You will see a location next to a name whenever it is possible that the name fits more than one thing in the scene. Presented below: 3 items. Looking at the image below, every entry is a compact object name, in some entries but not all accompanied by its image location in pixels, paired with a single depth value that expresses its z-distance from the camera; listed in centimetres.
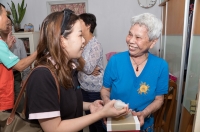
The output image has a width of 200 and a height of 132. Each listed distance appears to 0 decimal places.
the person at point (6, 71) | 122
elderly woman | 126
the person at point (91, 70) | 188
